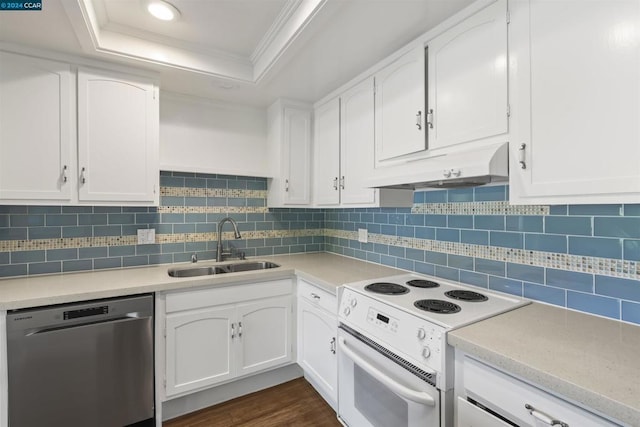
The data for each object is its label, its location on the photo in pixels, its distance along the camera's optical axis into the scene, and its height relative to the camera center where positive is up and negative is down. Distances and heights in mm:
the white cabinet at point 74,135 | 1619 +477
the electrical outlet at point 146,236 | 2211 -168
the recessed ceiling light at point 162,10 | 1501 +1080
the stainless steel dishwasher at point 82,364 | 1450 -801
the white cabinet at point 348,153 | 1931 +453
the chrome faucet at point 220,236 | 2407 -186
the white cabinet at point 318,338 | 1819 -848
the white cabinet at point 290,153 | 2467 +521
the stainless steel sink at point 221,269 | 2262 -449
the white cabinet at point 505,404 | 778 -563
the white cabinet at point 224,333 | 1834 -814
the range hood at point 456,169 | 1165 +197
